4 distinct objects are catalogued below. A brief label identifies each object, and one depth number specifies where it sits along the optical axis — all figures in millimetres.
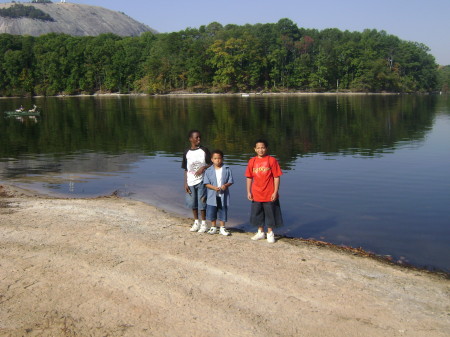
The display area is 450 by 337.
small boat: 49062
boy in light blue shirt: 8383
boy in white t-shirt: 8688
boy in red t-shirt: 7926
